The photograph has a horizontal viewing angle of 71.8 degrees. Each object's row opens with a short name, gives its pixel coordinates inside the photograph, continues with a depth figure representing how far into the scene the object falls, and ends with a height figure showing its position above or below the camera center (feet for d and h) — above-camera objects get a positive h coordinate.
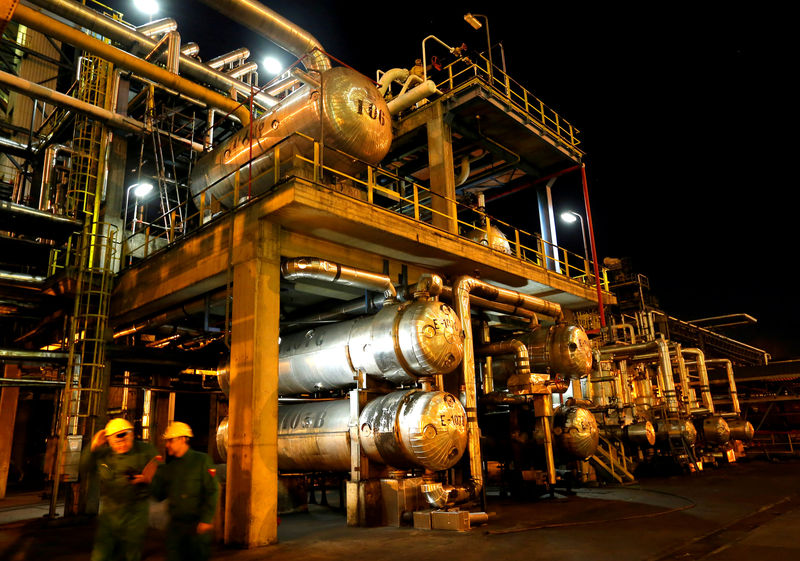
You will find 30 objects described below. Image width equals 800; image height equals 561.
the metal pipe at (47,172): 54.19 +25.54
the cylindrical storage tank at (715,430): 68.90 -2.03
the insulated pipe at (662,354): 59.31 +6.64
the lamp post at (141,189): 53.88 +25.15
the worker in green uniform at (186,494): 15.89 -1.70
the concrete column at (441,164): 48.12 +22.59
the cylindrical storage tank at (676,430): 60.85 -1.62
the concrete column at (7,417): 50.72 +2.27
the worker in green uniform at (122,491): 16.38 -1.55
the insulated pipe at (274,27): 46.75 +34.36
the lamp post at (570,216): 62.73 +22.67
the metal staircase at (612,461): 51.90 -4.00
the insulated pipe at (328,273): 32.42 +9.23
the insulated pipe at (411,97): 48.78 +28.62
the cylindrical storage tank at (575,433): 43.32 -1.05
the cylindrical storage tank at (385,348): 32.48 +4.81
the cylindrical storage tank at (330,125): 36.55 +20.15
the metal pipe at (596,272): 52.21 +13.69
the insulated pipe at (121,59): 38.65 +28.34
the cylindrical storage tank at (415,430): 30.37 -0.21
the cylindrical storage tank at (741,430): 75.36 -2.29
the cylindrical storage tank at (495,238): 57.82 +18.92
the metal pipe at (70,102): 40.68 +25.67
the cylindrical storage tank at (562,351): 45.14 +5.46
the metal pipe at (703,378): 69.62 +4.48
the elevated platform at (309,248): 31.40 +11.87
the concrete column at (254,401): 27.53 +1.60
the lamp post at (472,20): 58.39 +41.22
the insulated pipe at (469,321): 35.78 +6.92
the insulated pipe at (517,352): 41.98 +5.35
